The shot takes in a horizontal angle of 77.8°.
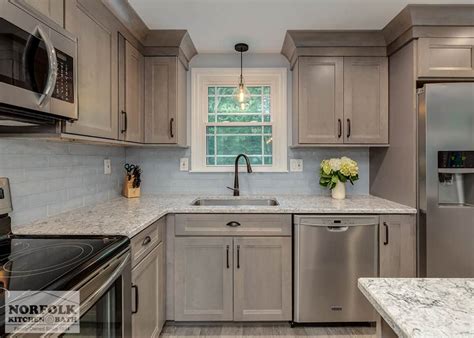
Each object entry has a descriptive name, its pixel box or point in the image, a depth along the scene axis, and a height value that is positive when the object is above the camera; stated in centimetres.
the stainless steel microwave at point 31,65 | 97 +38
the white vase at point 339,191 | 258 -20
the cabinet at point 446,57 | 212 +80
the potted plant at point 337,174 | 250 -5
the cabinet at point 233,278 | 214 -80
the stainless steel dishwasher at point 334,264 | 210 -69
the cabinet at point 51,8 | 119 +69
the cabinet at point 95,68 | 150 +58
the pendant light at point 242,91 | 250 +70
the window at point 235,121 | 287 +47
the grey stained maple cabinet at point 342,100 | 247 +58
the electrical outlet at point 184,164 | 288 +4
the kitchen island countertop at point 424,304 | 63 -34
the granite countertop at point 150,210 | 150 -29
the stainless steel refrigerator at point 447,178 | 195 -7
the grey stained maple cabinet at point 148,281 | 155 -67
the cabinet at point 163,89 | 247 +67
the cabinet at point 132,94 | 208 +57
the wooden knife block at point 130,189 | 266 -19
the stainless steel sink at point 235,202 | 274 -32
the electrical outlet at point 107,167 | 246 +1
